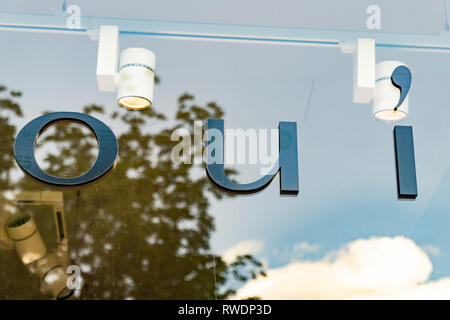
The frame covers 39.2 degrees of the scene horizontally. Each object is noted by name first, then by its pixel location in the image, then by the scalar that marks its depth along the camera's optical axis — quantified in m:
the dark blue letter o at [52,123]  3.40
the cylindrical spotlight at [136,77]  3.60
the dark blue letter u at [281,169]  3.54
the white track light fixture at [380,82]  3.75
